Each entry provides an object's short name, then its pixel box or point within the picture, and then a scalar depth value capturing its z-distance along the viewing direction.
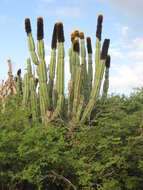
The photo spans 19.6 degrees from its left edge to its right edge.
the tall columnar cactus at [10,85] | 14.55
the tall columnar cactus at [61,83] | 12.19
